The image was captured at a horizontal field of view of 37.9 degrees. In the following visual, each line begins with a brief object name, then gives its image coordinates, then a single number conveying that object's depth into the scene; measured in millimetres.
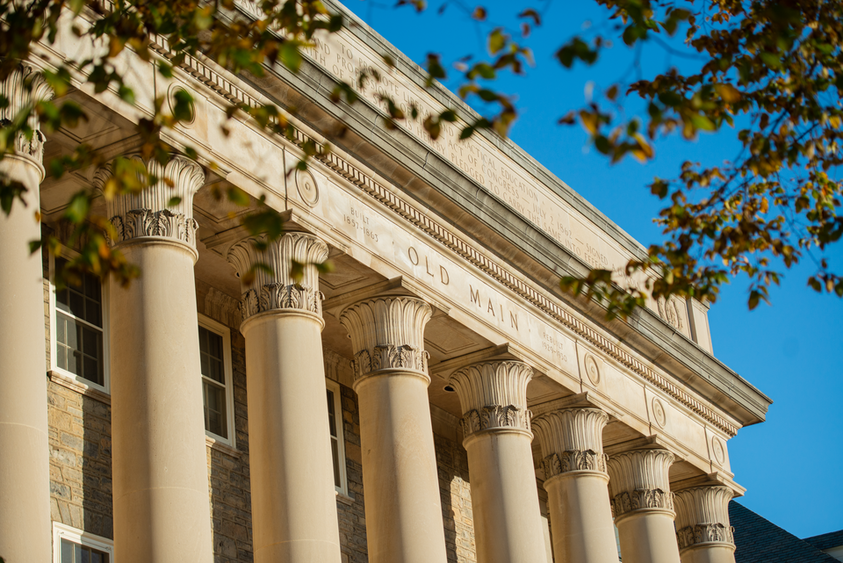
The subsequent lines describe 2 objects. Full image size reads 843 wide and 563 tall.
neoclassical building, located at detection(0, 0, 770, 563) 16484
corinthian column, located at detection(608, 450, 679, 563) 29969
